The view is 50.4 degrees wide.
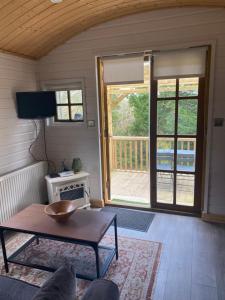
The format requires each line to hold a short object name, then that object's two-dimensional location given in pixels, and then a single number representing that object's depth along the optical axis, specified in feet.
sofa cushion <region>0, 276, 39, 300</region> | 4.89
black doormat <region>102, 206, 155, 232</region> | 10.30
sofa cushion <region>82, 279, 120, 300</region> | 4.02
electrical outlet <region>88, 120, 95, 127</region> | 11.59
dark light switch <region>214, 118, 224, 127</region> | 9.63
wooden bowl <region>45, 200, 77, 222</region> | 7.40
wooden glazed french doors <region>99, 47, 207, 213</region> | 9.95
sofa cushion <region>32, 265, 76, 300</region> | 3.51
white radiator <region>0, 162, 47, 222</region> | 9.70
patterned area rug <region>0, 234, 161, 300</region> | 6.88
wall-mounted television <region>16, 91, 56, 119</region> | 10.64
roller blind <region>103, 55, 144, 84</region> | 10.46
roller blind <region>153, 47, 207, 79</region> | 9.57
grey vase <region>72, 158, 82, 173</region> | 11.72
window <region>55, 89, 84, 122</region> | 11.92
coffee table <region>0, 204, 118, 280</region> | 6.74
